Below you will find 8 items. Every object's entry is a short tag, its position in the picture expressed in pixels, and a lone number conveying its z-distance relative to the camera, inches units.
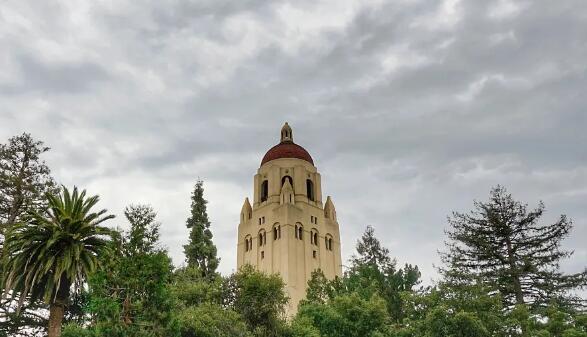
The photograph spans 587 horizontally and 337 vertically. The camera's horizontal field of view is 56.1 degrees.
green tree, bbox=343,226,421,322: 1467.8
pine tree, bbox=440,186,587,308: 1334.9
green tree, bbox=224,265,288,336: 1317.7
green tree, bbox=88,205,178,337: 1048.8
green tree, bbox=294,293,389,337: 1194.0
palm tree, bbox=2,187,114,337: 1151.0
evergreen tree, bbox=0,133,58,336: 1298.0
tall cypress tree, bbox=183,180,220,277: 1681.8
